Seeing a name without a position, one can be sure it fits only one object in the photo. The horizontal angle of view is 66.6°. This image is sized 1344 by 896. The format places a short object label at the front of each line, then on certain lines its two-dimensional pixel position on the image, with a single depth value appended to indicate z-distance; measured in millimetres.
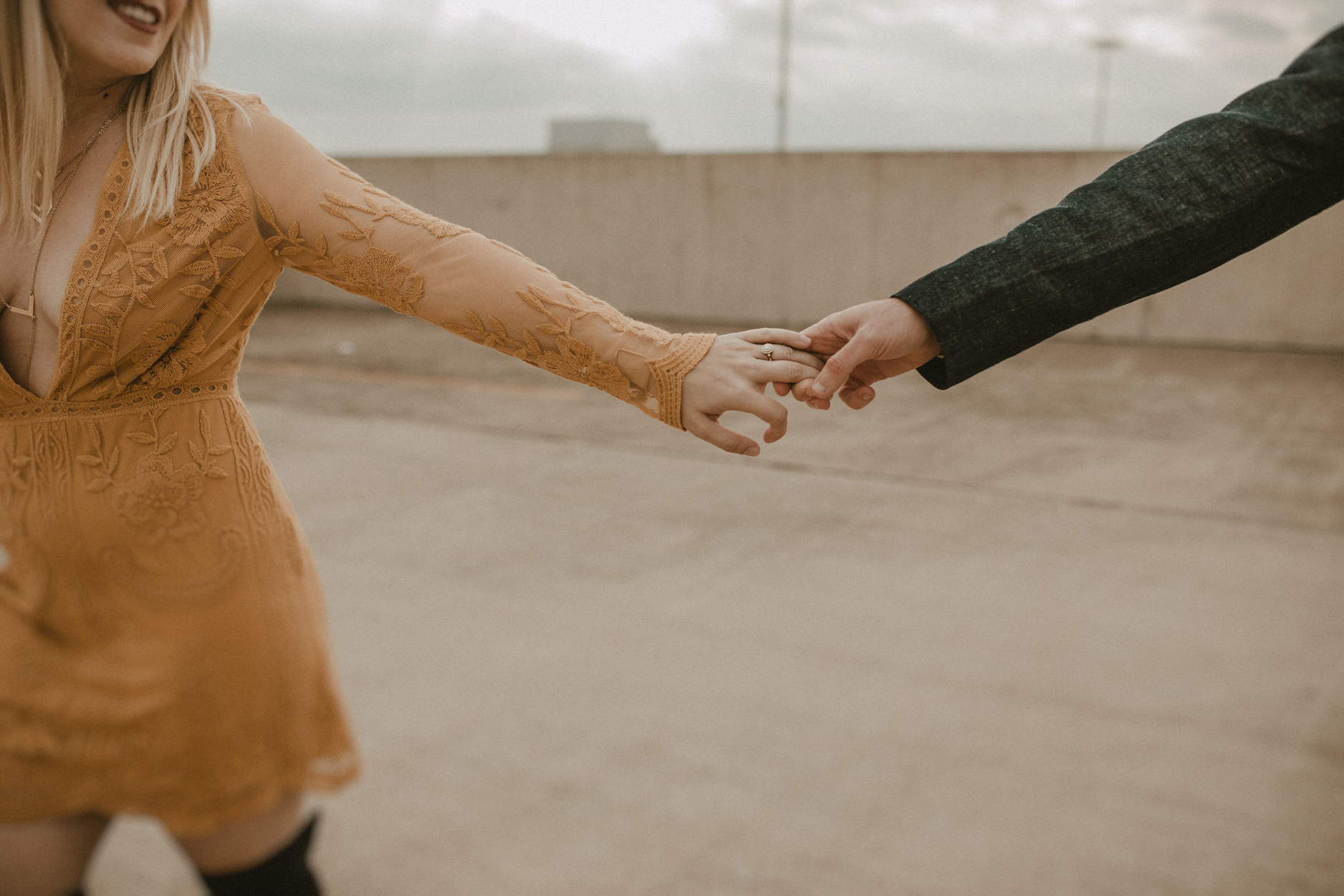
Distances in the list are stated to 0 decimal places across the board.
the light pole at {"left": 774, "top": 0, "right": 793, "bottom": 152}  15570
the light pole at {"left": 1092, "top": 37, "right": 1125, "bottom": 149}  16516
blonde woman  1289
